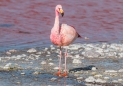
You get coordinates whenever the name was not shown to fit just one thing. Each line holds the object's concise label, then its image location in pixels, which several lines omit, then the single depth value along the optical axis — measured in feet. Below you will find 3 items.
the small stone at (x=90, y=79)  52.56
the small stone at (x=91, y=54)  66.08
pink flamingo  57.06
